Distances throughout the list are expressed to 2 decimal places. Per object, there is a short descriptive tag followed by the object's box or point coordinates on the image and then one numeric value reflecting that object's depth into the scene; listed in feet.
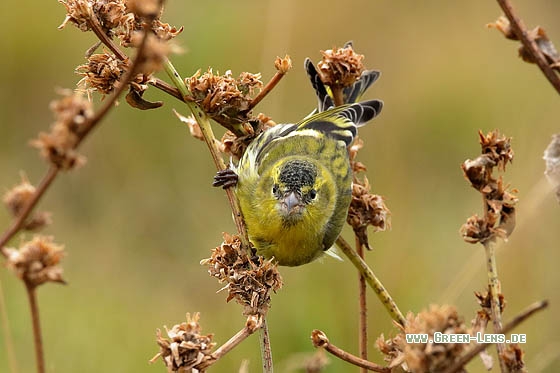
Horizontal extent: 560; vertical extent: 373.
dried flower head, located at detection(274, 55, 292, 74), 15.31
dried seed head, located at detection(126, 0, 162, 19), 8.41
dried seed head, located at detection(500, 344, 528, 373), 10.96
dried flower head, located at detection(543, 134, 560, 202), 11.75
